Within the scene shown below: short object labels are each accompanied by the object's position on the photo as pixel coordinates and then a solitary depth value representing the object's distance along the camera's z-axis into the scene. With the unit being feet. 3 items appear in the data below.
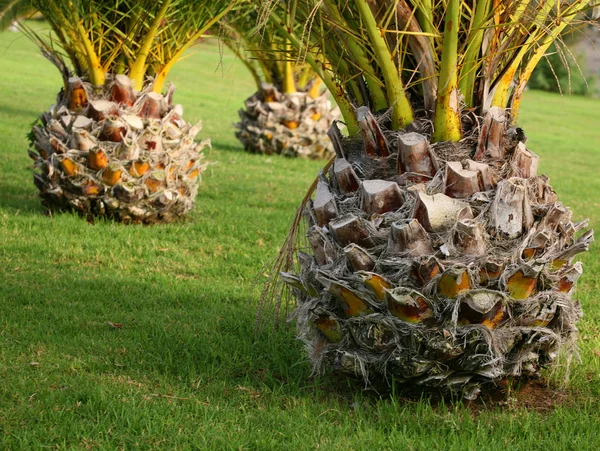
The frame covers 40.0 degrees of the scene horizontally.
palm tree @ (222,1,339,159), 41.93
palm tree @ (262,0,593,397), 10.28
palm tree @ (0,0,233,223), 21.76
